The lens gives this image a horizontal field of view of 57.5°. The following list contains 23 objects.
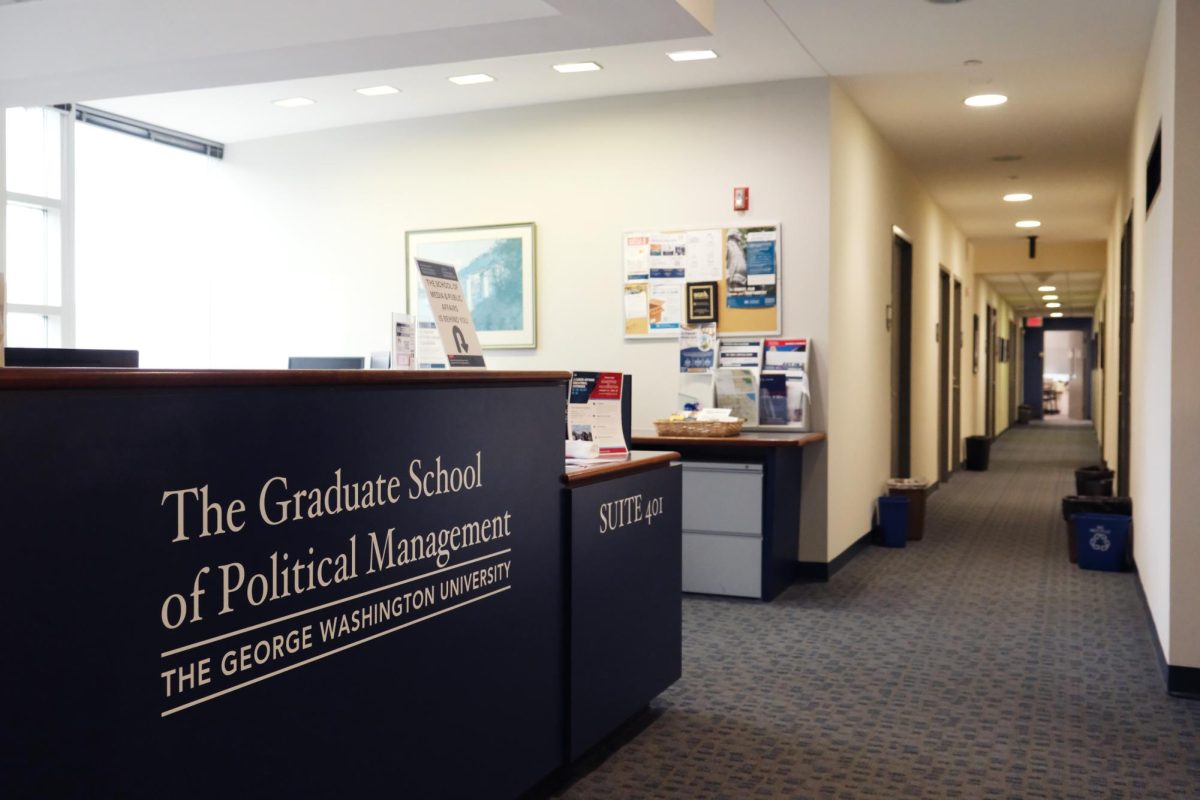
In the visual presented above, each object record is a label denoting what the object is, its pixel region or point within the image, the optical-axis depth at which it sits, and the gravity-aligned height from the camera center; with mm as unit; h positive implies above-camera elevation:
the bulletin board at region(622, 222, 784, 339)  5953 +597
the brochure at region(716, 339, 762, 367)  5980 +167
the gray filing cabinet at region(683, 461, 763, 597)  5449 -729
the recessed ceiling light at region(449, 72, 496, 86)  5773 +1622
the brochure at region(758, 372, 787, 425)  5926 -74
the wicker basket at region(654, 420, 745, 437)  5570 -227
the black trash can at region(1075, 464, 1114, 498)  8133 -729
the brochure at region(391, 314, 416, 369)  3406 +128
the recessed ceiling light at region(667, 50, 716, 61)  5324 +1613
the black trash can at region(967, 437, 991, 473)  12894 -807
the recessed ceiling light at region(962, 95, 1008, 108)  6328 +1663
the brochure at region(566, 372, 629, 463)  3609 -106
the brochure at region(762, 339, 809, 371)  5879 +160
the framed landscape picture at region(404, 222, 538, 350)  6492 +655
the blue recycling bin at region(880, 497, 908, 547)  7215 -895
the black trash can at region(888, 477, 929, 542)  7461 -793
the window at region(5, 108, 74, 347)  6000 +867
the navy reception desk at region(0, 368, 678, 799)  1584 -367
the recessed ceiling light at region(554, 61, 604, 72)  5535 +1617
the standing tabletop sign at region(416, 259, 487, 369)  3170 +202
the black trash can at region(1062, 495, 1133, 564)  6627 -782
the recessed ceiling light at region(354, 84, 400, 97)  6059 +1632
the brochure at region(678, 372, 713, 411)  6059 -38
